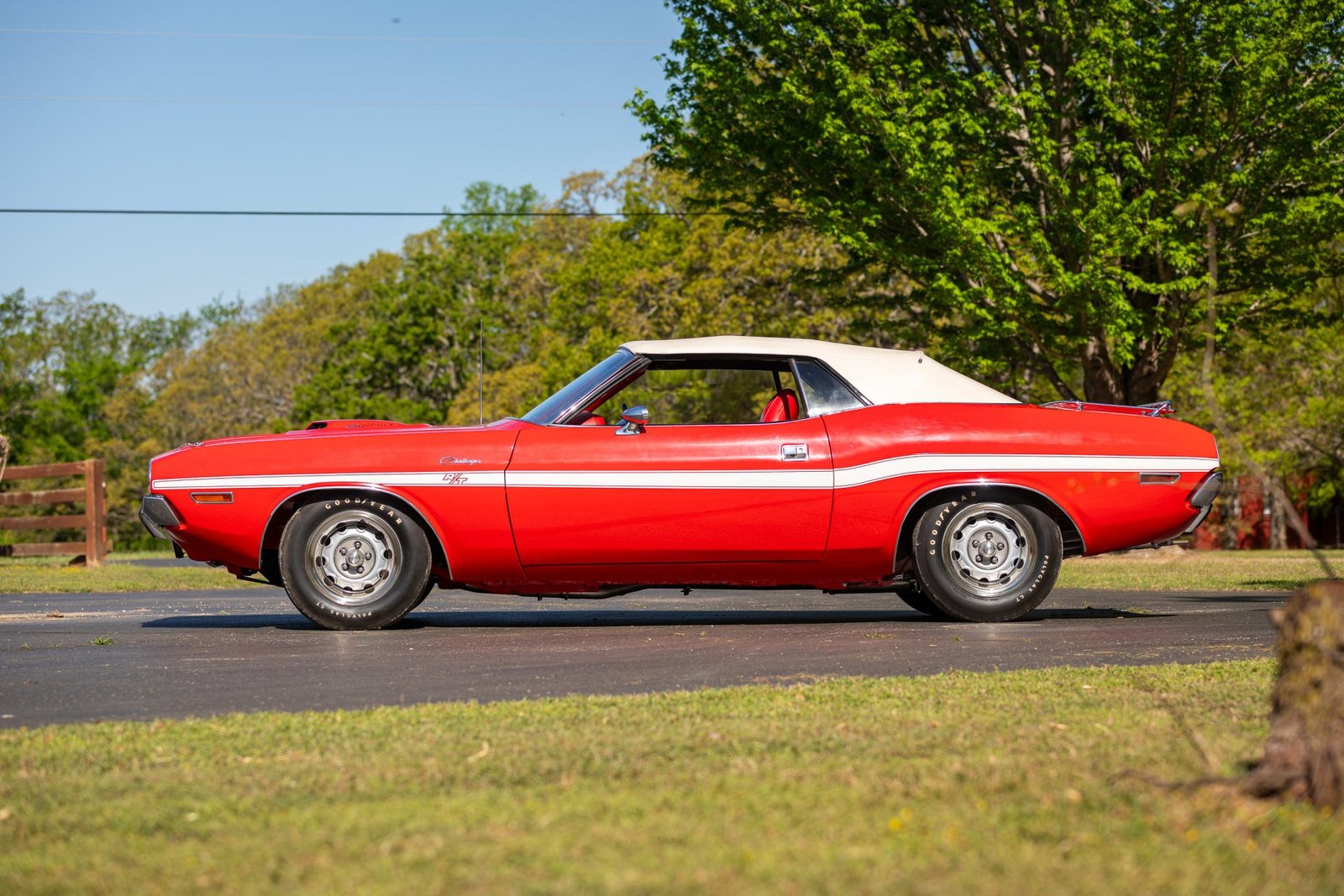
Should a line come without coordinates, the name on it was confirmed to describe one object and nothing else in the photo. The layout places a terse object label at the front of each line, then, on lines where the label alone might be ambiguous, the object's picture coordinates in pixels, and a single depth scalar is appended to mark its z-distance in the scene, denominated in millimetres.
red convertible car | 8273
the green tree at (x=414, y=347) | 57812
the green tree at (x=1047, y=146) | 19094
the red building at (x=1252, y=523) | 48594
